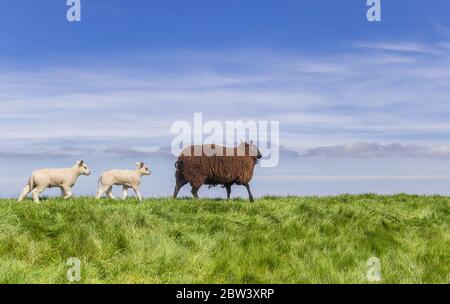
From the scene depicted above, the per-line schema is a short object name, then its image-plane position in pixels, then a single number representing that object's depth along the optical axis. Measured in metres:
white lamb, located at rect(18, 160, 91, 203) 14.42
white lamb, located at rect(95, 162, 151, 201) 15.98
